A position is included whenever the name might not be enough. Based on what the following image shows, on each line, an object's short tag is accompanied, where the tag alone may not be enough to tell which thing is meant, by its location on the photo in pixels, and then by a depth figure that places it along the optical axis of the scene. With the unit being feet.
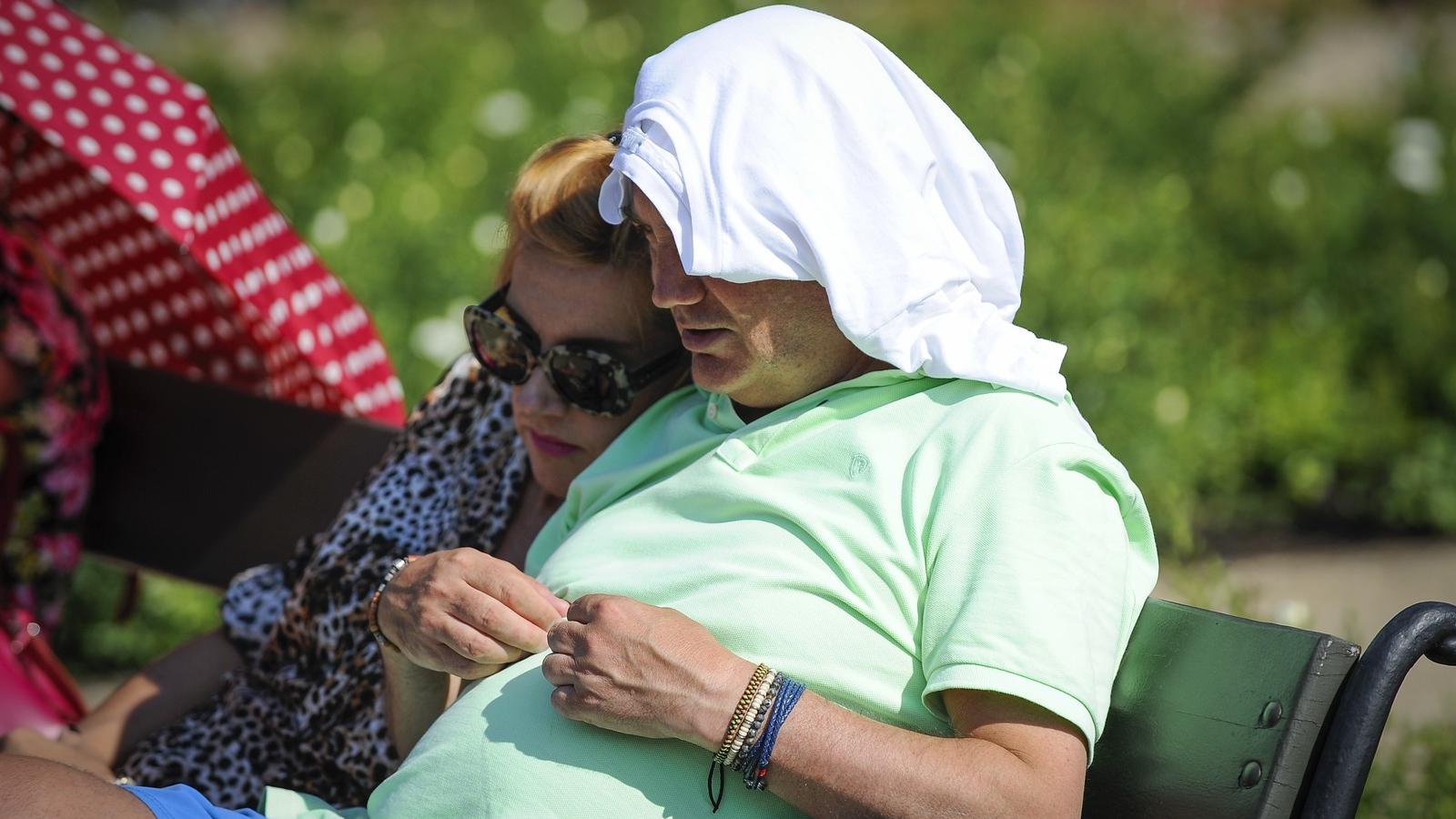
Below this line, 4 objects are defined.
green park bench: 13.33
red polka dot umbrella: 15.07
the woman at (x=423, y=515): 14.37
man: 13.38
